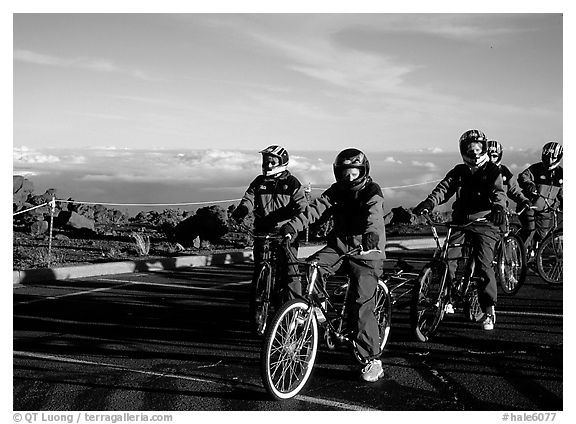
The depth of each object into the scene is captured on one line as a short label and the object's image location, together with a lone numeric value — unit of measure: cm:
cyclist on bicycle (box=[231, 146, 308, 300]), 782
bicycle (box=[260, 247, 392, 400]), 547
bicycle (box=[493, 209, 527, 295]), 998
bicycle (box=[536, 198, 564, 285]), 1097
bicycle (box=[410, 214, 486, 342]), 737
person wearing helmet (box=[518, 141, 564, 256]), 1098
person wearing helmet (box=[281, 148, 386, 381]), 607
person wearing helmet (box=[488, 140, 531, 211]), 925
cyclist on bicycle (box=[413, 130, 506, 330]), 782
